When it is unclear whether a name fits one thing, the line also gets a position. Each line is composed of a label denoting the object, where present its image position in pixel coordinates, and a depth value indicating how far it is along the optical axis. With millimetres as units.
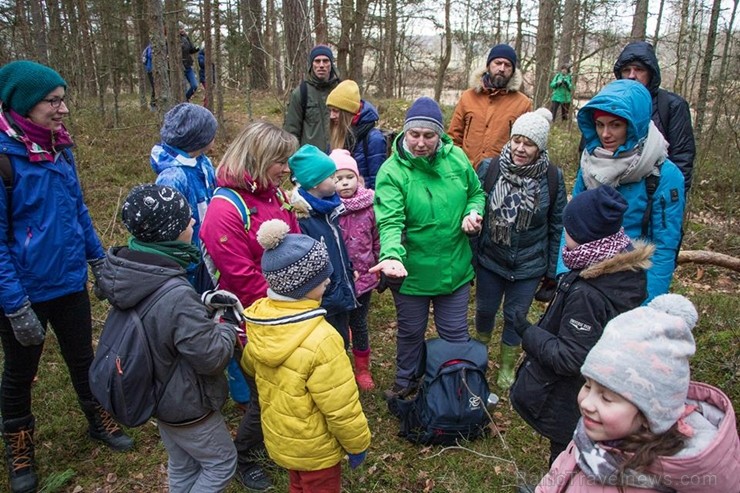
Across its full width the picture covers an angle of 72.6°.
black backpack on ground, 3354
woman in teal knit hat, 2623
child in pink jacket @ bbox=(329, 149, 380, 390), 3667
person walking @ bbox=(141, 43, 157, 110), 11773
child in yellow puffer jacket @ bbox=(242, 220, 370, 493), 2213
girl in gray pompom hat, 1446
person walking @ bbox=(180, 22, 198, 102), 12805
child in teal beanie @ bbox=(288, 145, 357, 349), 3107
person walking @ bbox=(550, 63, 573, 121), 13440
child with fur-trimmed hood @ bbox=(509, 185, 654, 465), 2203
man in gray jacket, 5227
